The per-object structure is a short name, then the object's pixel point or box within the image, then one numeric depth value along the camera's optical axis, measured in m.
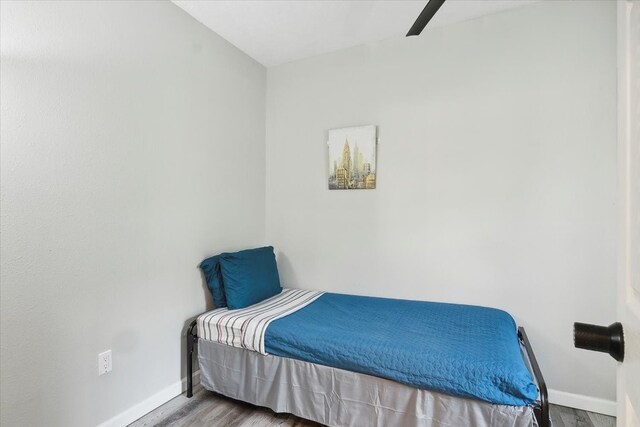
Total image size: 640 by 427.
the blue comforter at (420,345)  1.42
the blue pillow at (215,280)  2.29
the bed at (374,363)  1.43
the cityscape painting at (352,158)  2.64
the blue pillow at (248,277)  2.26
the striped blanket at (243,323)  1.94
